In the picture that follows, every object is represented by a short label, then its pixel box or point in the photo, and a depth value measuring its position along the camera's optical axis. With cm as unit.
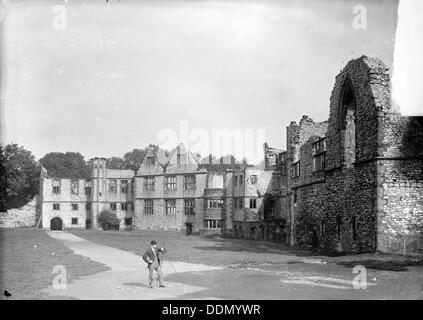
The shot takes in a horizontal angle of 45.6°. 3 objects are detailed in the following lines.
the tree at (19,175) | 7219
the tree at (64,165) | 10506
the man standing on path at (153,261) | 1511
